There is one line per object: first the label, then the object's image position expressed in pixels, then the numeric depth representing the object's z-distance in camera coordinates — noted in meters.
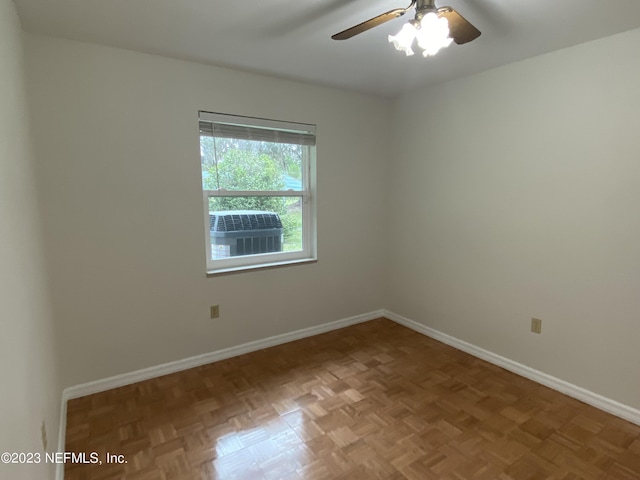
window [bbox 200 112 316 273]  2.77
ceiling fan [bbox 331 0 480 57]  1.38
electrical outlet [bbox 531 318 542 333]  2.54
